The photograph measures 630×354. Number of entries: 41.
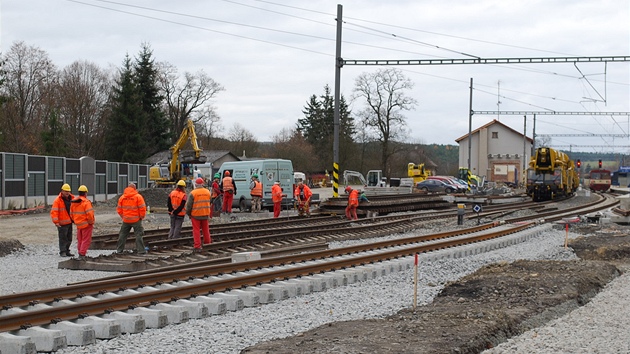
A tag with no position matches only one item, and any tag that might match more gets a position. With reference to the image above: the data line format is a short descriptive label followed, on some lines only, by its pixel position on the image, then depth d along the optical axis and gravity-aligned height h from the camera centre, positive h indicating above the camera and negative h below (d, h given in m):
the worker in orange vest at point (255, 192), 30.36 -0.86
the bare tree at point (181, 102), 82.81 +7.48
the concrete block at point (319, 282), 12.10 -1.78
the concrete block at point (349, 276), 12.94 -1.78
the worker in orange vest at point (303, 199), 28.22 -1.06
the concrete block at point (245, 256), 14.15 -1.60
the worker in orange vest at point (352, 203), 26.62 -1.12
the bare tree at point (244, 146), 95.19 +3.06
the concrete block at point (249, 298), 10.61 -1.77
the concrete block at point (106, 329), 8.35 -1.75
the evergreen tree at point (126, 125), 66.75 +3.89
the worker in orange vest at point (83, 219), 15.77 -1.04
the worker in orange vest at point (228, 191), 29.02 -0.80
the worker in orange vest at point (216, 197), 30.06 -1.07
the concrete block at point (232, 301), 10.27 -1.77
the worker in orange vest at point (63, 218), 16.72 -1.08
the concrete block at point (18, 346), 7.51 -1.74
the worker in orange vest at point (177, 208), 17.66 -0.89
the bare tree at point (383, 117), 82.88 +5.94
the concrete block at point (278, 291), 11.19 -1.77
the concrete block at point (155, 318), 9.02 -1.76
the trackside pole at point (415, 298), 10.34 -1.71
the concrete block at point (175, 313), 9.28 -1.74
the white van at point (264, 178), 32.66 -0.32
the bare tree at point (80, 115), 72.12 +5.25
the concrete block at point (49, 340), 7.74 -1.74
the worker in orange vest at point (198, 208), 16.64 -0.83
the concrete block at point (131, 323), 8.65 -1.74
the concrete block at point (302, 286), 11.67 -1.77
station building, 112.25 +3.66
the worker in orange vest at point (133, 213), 16.06 -0.91
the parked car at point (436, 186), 59.75 -1.11
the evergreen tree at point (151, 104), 70.94 +6.16
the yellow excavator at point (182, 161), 42.72 +0.51
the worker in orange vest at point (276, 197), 28.30 -0.97
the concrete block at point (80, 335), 8.02 -1.74
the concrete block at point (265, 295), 10.84 -1.78
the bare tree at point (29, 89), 69.50 +7.49
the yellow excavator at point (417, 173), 71.44 -0.11
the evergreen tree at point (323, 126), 95.88 +6.26
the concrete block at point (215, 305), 9.89 -1.76
